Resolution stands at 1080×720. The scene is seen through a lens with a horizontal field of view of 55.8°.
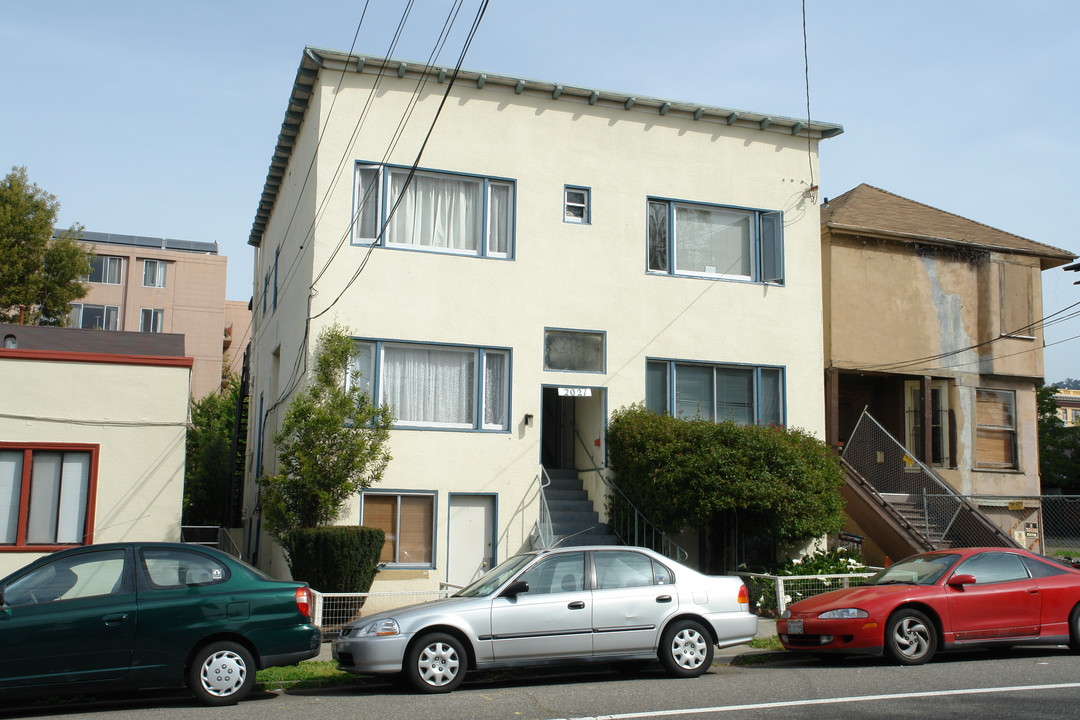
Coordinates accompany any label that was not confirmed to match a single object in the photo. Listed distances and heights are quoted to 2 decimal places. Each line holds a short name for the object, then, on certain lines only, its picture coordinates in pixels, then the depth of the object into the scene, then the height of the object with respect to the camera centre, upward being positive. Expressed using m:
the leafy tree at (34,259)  27.83 +6.38
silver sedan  9.61 -1.25
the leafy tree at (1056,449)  43.69 +2.21
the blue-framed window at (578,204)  17.56 +4.96
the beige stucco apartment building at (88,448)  14.84 +0.59
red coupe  10.96 -1.22
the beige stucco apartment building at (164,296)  57.47 +10.98
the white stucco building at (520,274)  16.12 +3.69
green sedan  8.55 -1.16
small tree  14.84 +0.55
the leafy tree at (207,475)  29.62 +0.43
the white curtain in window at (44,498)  14.84 -0.15
